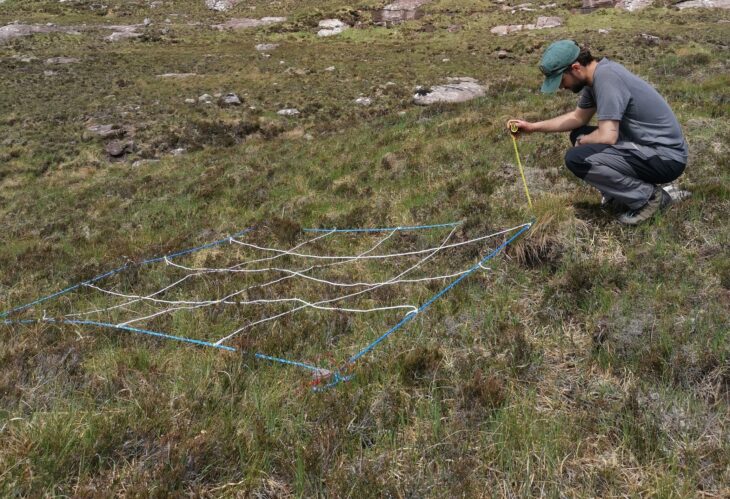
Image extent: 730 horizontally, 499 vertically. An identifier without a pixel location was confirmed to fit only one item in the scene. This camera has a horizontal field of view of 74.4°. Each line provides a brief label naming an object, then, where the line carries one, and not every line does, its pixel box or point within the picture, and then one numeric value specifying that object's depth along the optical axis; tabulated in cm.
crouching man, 471
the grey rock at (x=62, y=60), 3775
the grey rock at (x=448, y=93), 2198
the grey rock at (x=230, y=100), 2615
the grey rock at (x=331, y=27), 5075
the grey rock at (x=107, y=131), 2192
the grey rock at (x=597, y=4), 4819
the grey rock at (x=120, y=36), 4910
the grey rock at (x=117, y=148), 2012
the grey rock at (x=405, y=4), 5852
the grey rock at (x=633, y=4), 4719
